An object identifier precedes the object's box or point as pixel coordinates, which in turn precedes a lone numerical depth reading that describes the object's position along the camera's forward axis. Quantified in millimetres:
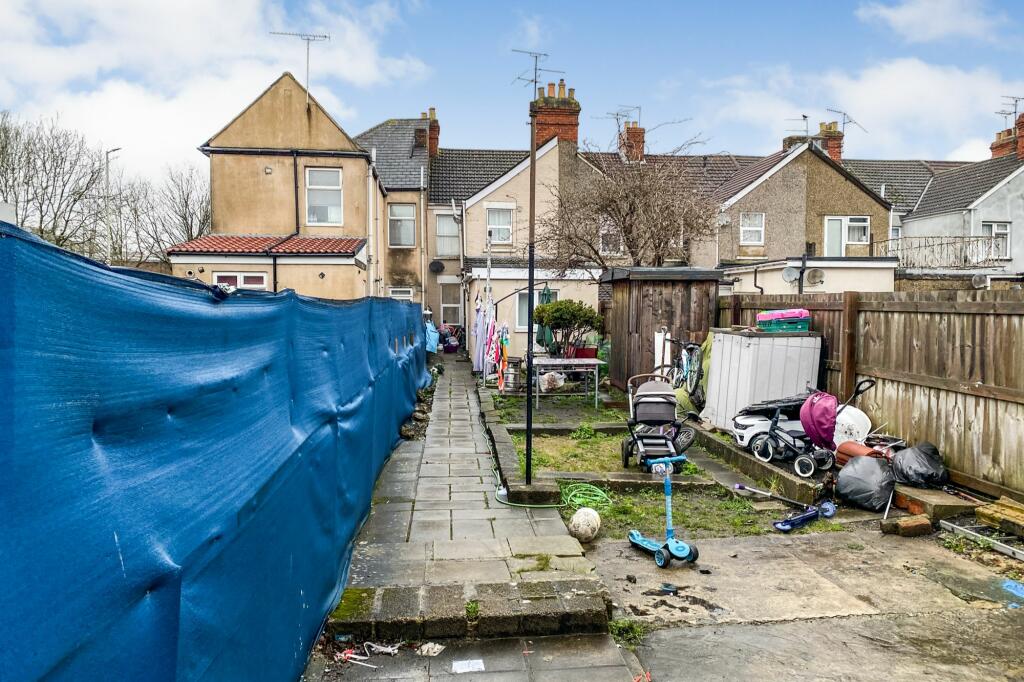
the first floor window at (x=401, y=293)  26828
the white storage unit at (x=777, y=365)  9180
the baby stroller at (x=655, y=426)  7914
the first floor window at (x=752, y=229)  25906
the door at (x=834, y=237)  26344
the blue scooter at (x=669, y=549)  5195
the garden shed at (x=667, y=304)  12695
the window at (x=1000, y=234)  28000
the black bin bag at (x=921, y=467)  6531
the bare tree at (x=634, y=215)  18047
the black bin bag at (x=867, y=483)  6422
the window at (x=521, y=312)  19312
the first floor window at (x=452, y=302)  28203
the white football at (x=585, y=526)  5754
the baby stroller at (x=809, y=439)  7270
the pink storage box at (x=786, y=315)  9336
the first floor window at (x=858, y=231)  26547
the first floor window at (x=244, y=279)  19172
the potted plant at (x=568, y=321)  15391
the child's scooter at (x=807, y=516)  6094
